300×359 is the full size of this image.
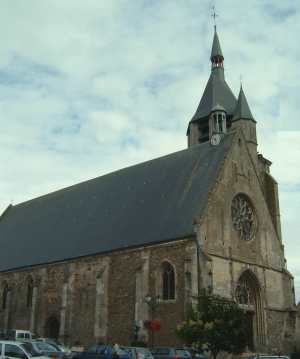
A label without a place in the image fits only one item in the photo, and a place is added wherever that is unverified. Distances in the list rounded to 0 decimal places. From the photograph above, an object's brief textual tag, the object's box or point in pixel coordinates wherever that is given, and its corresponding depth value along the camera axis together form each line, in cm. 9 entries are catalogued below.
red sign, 2427
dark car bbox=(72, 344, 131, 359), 1967
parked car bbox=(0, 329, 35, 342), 2797
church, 2630
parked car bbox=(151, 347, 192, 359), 2056
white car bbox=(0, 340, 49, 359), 1691
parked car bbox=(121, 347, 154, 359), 1985
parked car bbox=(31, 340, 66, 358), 1958
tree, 1939
